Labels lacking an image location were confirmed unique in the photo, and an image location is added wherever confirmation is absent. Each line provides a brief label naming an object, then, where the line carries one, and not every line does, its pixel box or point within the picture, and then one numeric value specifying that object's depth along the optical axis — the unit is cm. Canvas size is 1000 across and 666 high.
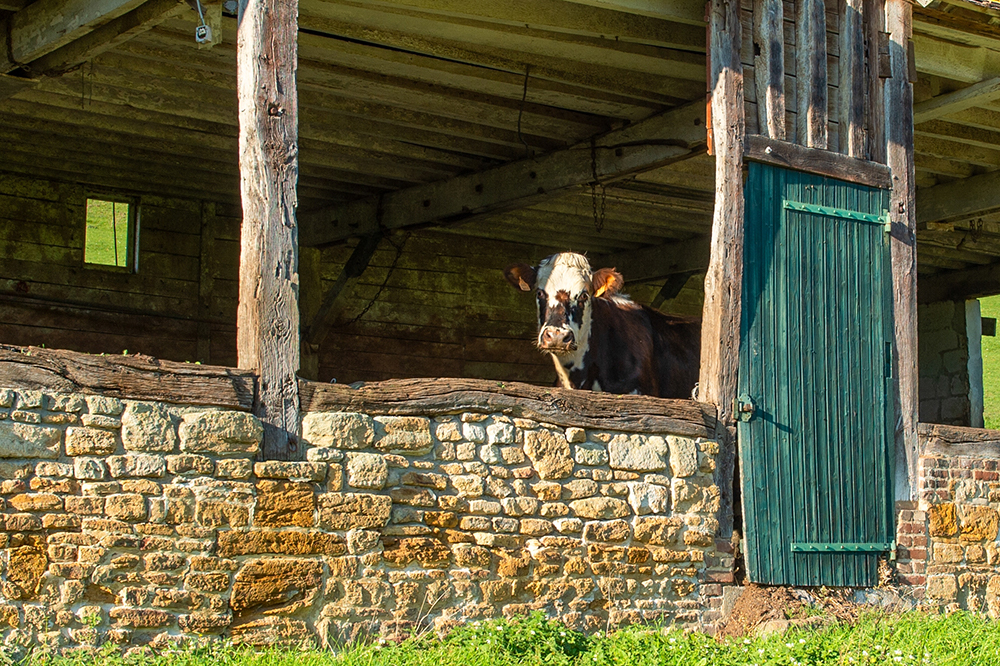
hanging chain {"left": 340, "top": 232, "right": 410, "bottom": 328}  2634
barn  1214
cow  1837
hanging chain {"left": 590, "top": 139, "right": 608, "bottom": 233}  2031
